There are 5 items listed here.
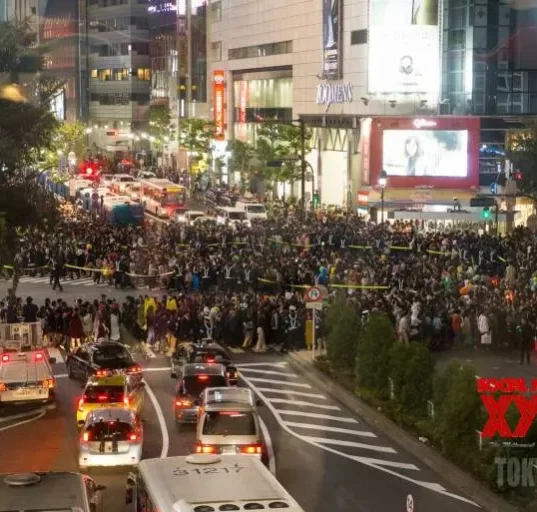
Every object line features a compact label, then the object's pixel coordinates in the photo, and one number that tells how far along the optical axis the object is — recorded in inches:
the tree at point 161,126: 4970.5
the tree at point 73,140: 4208.9
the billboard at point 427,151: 2874.0
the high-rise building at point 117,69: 5423.2
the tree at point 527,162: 2743.6
